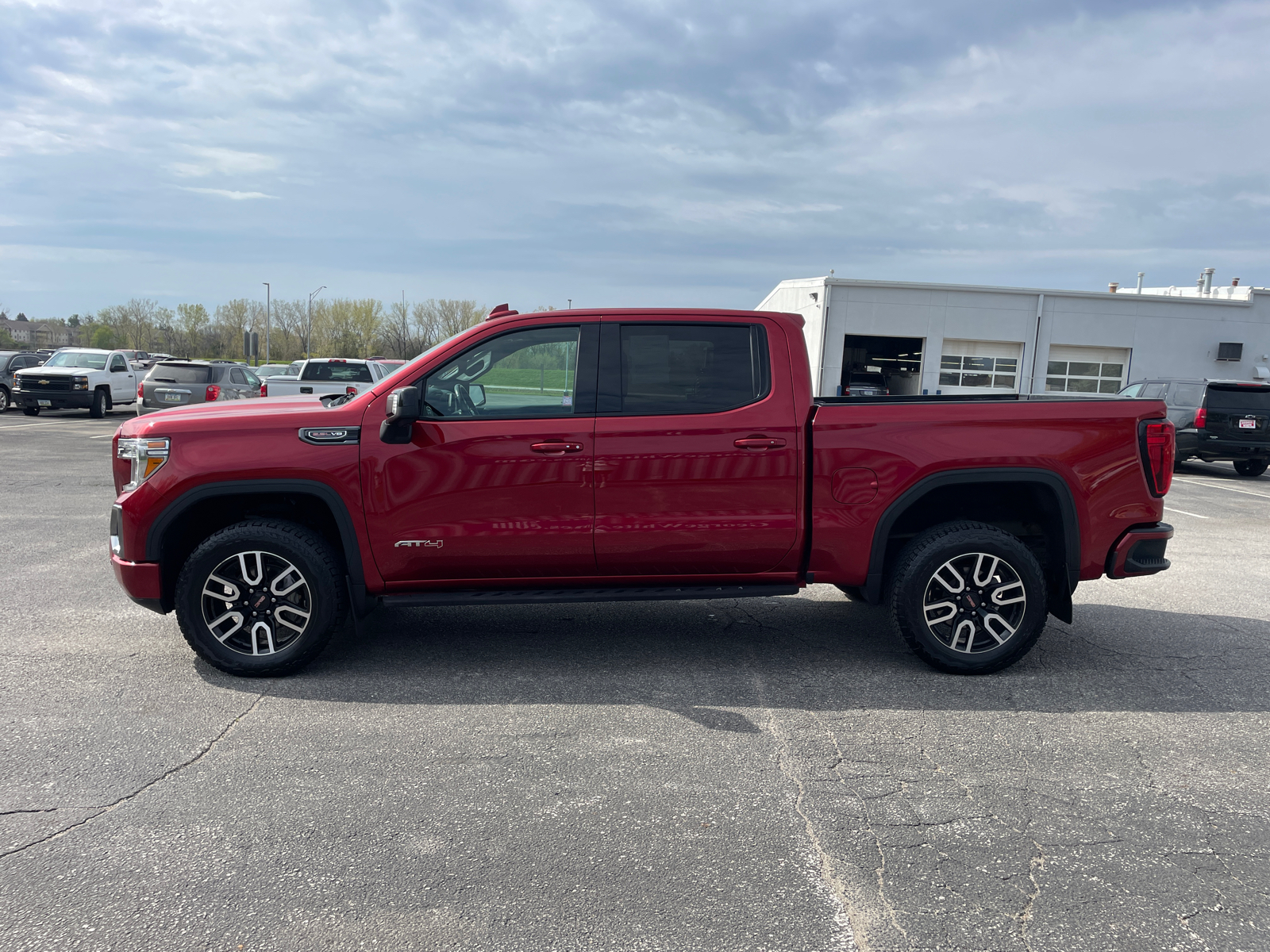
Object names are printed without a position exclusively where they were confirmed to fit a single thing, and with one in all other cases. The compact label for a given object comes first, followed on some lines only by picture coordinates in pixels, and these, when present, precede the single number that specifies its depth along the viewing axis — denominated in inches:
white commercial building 1307.8
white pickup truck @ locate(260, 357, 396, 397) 704.4
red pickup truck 181.0
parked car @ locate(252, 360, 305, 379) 1420.8
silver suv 722.8
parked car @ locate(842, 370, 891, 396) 1443.2
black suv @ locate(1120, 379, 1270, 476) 619.8
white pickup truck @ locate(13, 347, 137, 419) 927.0
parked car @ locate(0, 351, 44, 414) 1046.4
